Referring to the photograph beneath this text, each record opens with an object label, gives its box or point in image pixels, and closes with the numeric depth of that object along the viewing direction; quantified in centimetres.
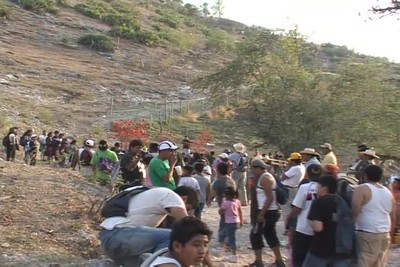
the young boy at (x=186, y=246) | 362
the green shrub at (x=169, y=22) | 6812
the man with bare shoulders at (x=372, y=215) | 679
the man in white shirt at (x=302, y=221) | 713
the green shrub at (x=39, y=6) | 5506
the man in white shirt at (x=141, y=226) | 523
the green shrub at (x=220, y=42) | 6251
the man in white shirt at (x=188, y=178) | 988
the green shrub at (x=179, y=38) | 5966
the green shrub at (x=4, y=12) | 5172
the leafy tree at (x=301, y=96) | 2425
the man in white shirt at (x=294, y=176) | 1016
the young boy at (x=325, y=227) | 645
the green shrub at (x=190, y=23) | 7493
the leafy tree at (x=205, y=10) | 9456
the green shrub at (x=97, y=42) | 5131
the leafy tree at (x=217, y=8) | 9825
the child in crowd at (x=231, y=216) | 978
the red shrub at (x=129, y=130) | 2772
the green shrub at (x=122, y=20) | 5766
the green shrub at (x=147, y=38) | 5650
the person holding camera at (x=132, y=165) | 987
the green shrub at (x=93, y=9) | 5948
